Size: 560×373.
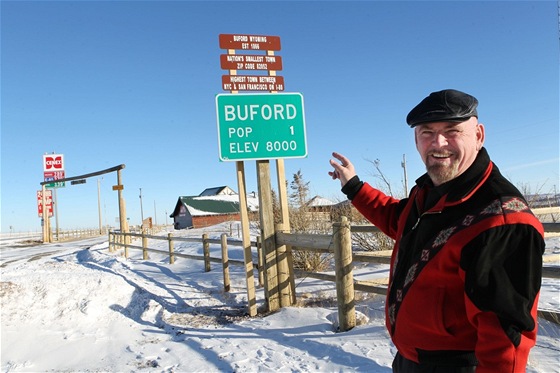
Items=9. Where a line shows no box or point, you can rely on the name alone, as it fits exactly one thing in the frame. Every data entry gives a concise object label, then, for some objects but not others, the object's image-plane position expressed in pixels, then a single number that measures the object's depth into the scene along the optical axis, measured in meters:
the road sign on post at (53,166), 25.05
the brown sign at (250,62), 5.82
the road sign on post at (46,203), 26.44
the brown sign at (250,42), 5.86
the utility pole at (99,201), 41.34
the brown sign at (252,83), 5.75
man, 1.31
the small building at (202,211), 39.69
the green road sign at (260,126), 5.58
